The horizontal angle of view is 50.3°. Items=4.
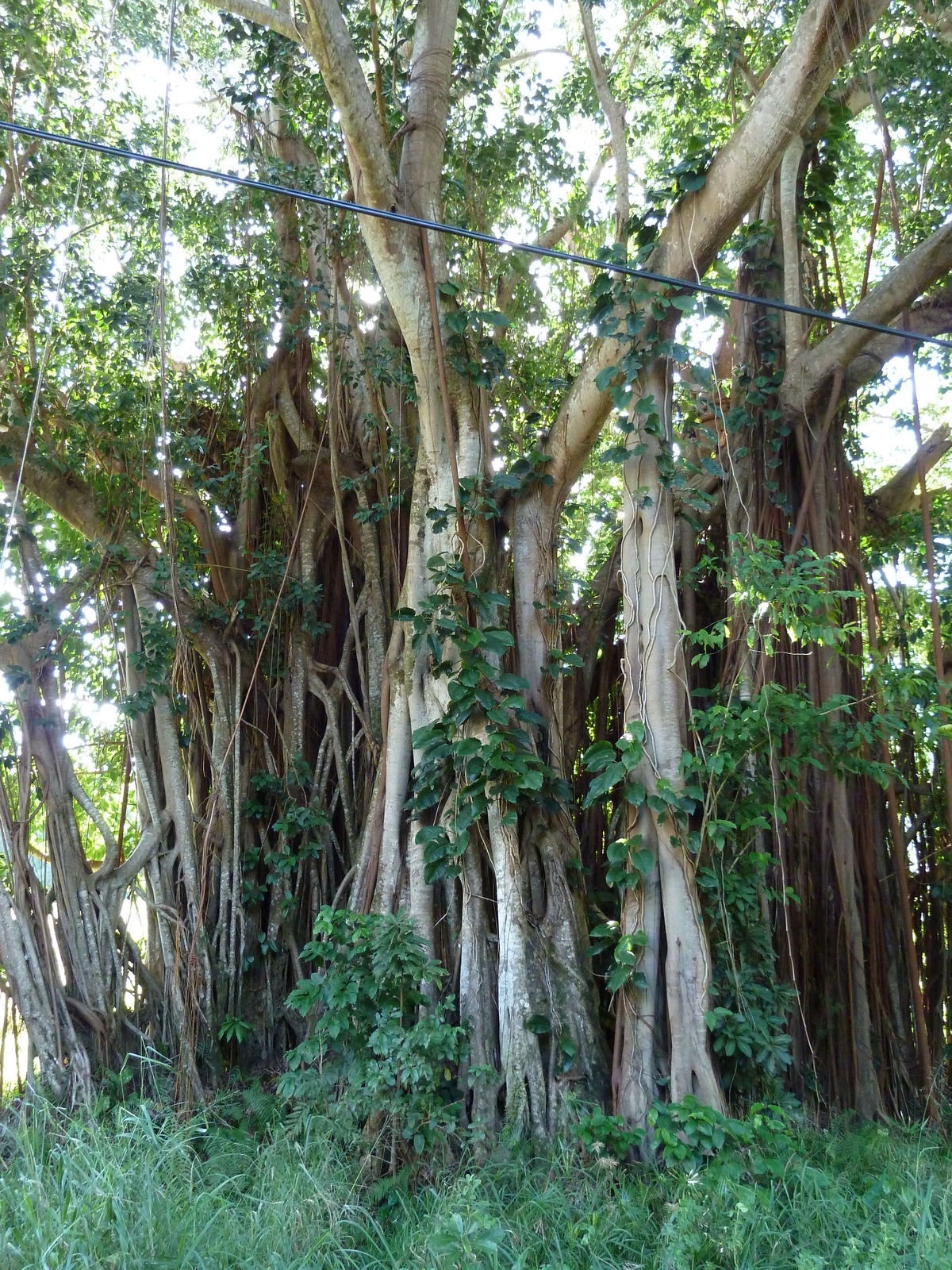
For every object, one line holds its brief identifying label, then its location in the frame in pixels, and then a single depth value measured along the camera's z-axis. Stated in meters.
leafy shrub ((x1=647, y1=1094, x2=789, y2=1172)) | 3.19
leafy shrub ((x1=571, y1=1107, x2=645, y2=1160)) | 3.36
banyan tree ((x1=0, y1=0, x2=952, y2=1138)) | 3.76
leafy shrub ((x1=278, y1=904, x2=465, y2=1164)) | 3.54
